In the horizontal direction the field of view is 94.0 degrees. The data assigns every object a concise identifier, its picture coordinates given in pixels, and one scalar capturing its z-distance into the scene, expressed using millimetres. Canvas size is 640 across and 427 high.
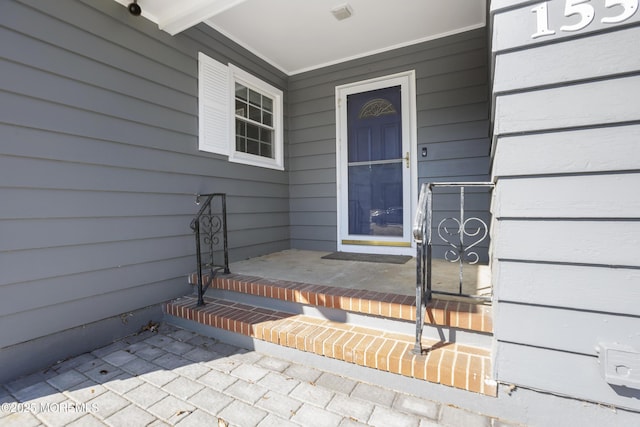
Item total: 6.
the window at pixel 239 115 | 3035
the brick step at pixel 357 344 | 1500
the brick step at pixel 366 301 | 1707
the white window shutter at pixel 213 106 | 2975
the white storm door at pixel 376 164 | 3568
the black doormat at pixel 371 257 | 3314
